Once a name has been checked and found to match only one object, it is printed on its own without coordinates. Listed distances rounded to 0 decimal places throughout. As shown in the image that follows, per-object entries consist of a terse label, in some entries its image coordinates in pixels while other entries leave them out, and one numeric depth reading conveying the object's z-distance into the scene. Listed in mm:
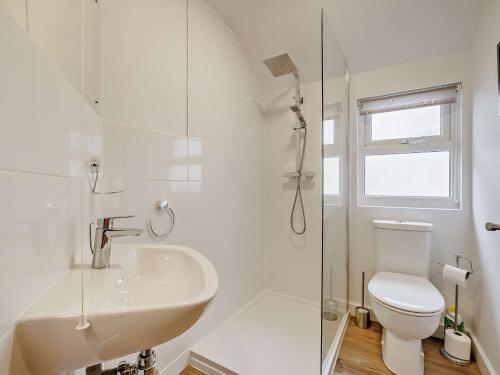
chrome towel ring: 1189
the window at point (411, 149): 1758
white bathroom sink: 411
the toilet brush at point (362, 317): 1753
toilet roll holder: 1407
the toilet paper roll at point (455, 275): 1416
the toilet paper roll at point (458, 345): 1404
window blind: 1725
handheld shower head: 1833
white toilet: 1230
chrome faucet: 721
